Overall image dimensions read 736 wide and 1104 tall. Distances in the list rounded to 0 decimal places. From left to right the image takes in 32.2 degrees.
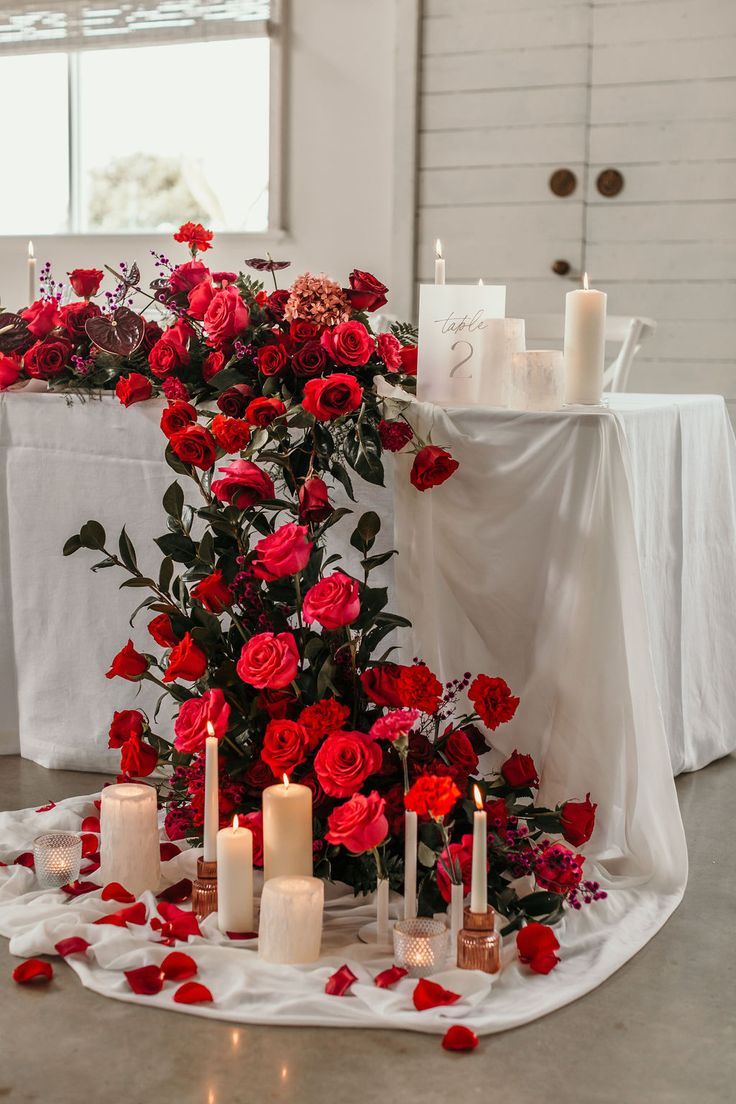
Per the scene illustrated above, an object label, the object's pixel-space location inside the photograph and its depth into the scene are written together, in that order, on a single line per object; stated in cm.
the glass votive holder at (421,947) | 151
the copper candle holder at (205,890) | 167
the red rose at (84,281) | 227
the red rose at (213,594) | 180
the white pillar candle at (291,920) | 152
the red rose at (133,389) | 209
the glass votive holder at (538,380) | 184
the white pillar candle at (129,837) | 176
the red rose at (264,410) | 179
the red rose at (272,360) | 186
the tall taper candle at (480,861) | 143
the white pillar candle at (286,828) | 163
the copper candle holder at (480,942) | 150
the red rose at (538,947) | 153
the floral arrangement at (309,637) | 166
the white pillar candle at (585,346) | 186
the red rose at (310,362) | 184
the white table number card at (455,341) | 187
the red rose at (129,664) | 187
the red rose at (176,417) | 188
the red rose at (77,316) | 221
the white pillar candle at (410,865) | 156
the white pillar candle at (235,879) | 160
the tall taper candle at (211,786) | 162
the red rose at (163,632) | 187
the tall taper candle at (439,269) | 189
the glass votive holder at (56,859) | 178
